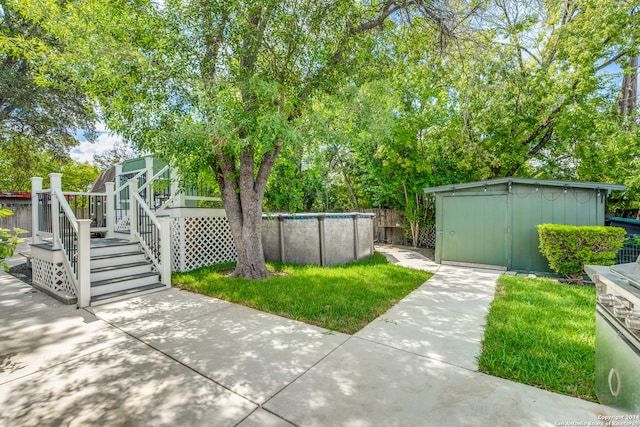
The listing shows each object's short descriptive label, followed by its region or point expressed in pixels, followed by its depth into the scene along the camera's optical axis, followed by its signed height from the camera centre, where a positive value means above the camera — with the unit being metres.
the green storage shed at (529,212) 6.56 -0.10
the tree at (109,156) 23.38 +4.61
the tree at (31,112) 7.41 +3.05
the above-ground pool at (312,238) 7.20 -0.69
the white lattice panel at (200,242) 6.39 -0.71
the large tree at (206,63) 4.01 +2.25
